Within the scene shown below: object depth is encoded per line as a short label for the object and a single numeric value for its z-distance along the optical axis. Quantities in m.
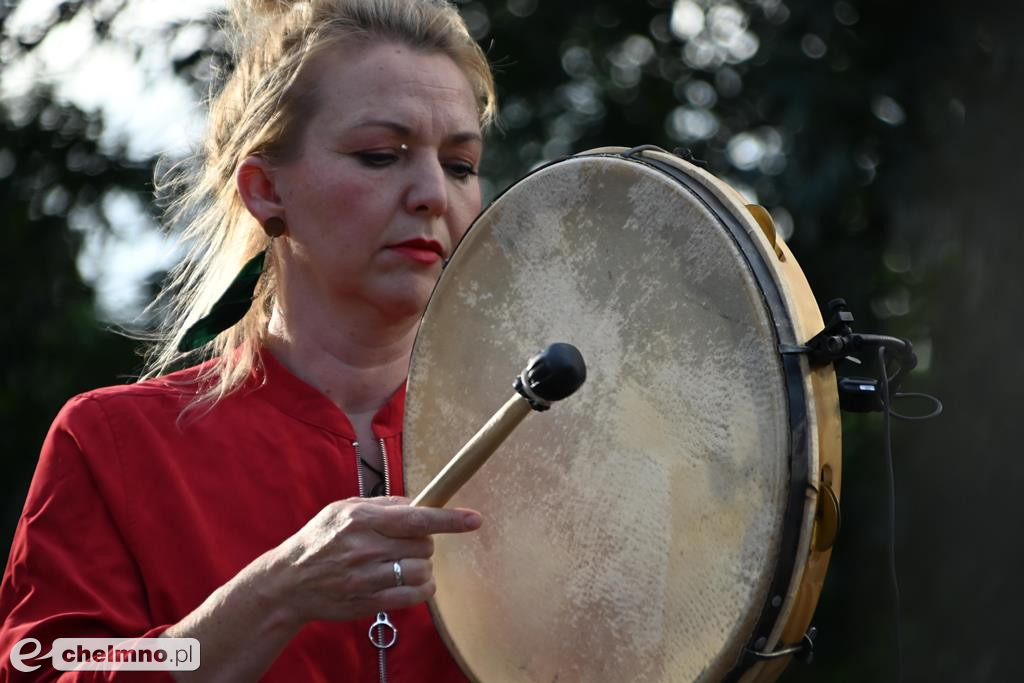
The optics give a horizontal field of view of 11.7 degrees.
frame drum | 4.28
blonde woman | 4.54
